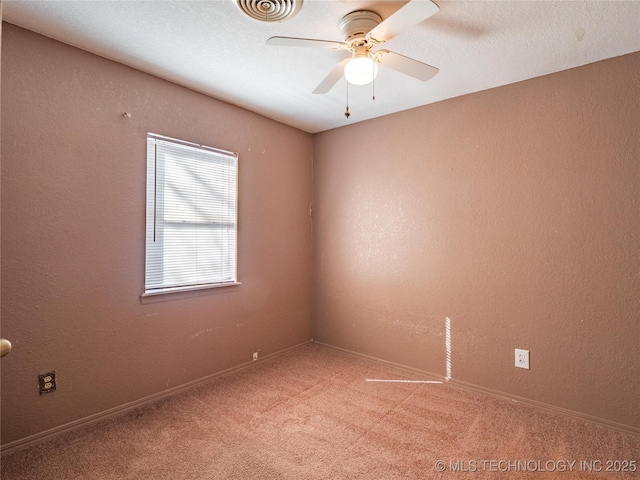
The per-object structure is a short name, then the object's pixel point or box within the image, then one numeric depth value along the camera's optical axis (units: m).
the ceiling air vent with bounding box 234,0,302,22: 1.79
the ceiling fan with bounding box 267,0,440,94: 1.80
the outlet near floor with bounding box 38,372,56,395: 2.12
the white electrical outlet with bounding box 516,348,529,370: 2.61
